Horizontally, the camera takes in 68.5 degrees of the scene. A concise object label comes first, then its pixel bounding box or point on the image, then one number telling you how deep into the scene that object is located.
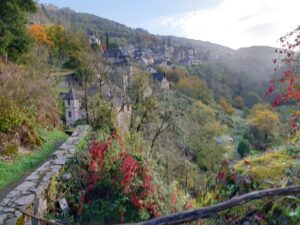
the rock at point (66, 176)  4.75
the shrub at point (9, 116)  5.51
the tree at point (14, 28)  9.83
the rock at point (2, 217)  3.10
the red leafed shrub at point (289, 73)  3.04
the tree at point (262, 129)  25.17
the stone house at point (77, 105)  14.81
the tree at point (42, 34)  25.56
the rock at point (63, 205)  4.24
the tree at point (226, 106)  37.49
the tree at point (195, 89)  37.10
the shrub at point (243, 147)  22.33
